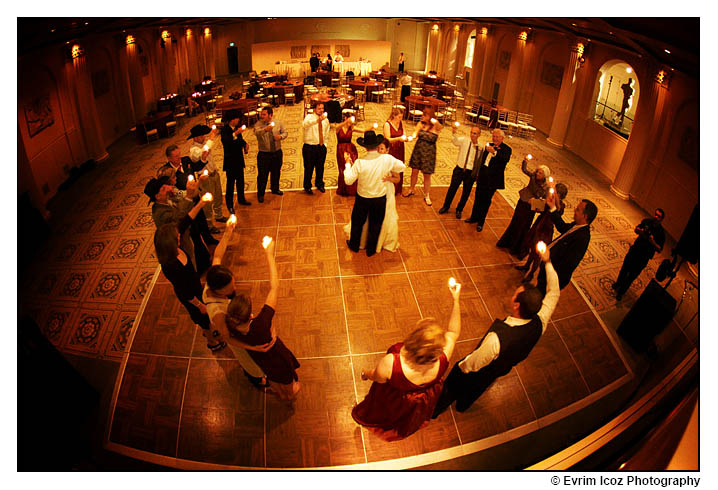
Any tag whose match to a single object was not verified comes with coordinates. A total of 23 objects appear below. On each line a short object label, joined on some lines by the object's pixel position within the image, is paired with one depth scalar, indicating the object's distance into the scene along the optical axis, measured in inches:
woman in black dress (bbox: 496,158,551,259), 175.9
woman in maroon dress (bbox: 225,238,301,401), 94.6
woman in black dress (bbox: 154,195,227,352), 123.3
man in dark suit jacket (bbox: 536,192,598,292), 140.3
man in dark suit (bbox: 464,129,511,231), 196.2
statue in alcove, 329.1
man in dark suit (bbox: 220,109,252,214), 208.3
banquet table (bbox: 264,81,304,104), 499.5
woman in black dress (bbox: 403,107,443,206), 227.9
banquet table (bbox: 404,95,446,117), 433.1
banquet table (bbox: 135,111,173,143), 364.8
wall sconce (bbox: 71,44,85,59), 289.6
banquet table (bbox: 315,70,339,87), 614.1
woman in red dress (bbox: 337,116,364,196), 233.3
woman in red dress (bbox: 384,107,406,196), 226.2
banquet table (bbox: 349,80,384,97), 520.4
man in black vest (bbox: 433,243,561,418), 96.9
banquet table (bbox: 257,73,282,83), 565.3
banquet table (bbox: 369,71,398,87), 609.0
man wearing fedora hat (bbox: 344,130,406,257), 168.2
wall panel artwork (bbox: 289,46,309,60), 759.7
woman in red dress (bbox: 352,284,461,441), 84.2
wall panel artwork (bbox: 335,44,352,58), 793.6
